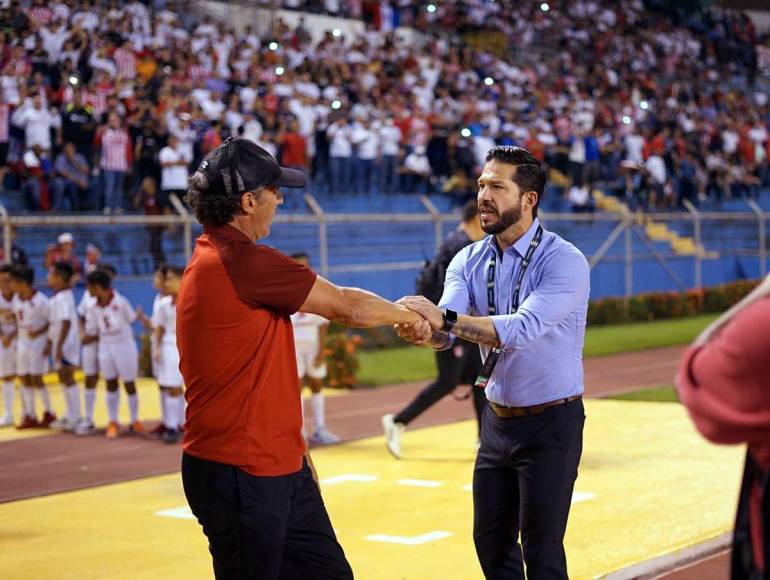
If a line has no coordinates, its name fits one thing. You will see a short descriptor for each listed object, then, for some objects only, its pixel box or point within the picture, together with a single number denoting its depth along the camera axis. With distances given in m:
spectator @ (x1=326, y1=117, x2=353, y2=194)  23.41
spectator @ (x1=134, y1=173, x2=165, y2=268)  18.47
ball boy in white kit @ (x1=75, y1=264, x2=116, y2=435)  12.52
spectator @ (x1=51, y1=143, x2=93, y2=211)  18.70
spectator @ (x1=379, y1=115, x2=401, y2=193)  24.44
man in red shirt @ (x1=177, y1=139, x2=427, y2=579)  4.16
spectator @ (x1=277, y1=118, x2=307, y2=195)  21.78
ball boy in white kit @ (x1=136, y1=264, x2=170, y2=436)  11.77
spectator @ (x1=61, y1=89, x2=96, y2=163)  18.80
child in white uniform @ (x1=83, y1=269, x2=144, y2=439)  12.38
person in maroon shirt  2.52
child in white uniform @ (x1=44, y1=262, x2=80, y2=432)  12.72
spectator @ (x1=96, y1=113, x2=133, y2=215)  18.88
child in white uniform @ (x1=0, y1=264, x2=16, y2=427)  13.41
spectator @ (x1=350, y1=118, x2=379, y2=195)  23.81
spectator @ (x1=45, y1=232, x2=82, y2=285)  16.69
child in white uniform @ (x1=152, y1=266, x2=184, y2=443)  11.73
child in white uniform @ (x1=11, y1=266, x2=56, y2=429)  13.07
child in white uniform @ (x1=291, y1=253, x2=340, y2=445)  11.24
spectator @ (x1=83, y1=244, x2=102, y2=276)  17.08
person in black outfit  10.38
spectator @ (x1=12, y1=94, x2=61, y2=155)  18.31
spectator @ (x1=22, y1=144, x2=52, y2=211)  18.47
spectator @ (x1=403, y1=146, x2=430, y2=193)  25.31
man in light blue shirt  4.95
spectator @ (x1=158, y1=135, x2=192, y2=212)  19.23
